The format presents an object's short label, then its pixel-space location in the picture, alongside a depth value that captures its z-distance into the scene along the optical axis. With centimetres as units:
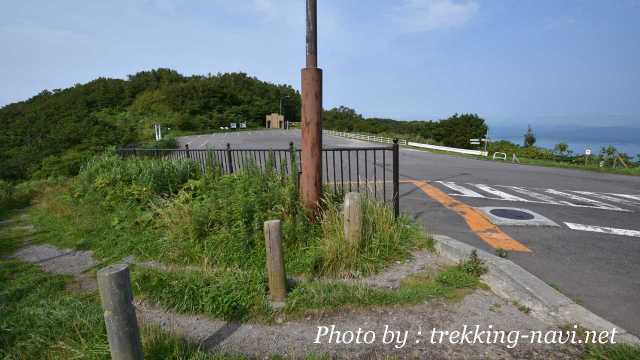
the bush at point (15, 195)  838
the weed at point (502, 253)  387
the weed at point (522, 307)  282
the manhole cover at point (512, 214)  558
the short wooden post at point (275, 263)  292
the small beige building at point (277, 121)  7581
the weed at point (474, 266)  337
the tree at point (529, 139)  7156
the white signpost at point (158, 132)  2969
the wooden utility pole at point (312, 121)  402
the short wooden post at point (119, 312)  197
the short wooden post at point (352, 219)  369
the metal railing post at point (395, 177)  444
